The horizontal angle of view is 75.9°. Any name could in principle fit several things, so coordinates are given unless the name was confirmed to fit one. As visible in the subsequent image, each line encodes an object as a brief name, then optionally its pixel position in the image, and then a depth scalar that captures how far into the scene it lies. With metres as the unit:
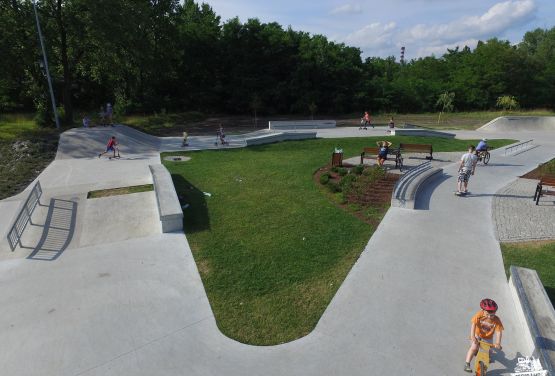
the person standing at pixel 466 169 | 11.45
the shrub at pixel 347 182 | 12.30
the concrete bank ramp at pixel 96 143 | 18.91
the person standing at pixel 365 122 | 29.32
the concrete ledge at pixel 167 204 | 9.45
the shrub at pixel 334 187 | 12.38
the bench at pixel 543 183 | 11.14
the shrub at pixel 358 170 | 13.60
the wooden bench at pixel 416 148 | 16.84
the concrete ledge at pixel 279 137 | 21.83
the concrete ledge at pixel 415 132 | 25.05
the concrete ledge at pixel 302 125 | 29.38
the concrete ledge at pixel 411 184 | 11.06
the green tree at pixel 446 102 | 42.35
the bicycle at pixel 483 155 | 16.70
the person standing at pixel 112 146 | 17.76
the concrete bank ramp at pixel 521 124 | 31.75
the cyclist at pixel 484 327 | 4.89
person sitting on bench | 14.57
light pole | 20.98
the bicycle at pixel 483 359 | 4.80
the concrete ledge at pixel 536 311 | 4.91
